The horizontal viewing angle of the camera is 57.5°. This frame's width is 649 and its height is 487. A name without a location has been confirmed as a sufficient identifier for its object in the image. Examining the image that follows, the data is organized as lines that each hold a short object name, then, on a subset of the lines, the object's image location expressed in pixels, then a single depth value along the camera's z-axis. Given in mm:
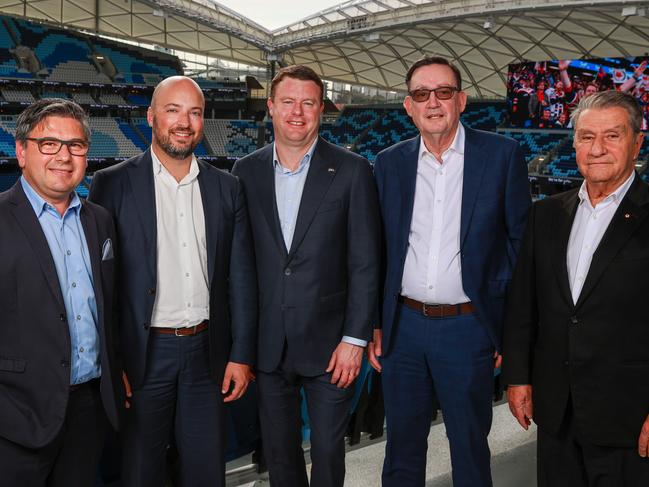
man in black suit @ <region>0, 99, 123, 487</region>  1991
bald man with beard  2461
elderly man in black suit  2215
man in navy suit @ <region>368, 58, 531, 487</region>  2711
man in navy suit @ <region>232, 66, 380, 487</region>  2609
